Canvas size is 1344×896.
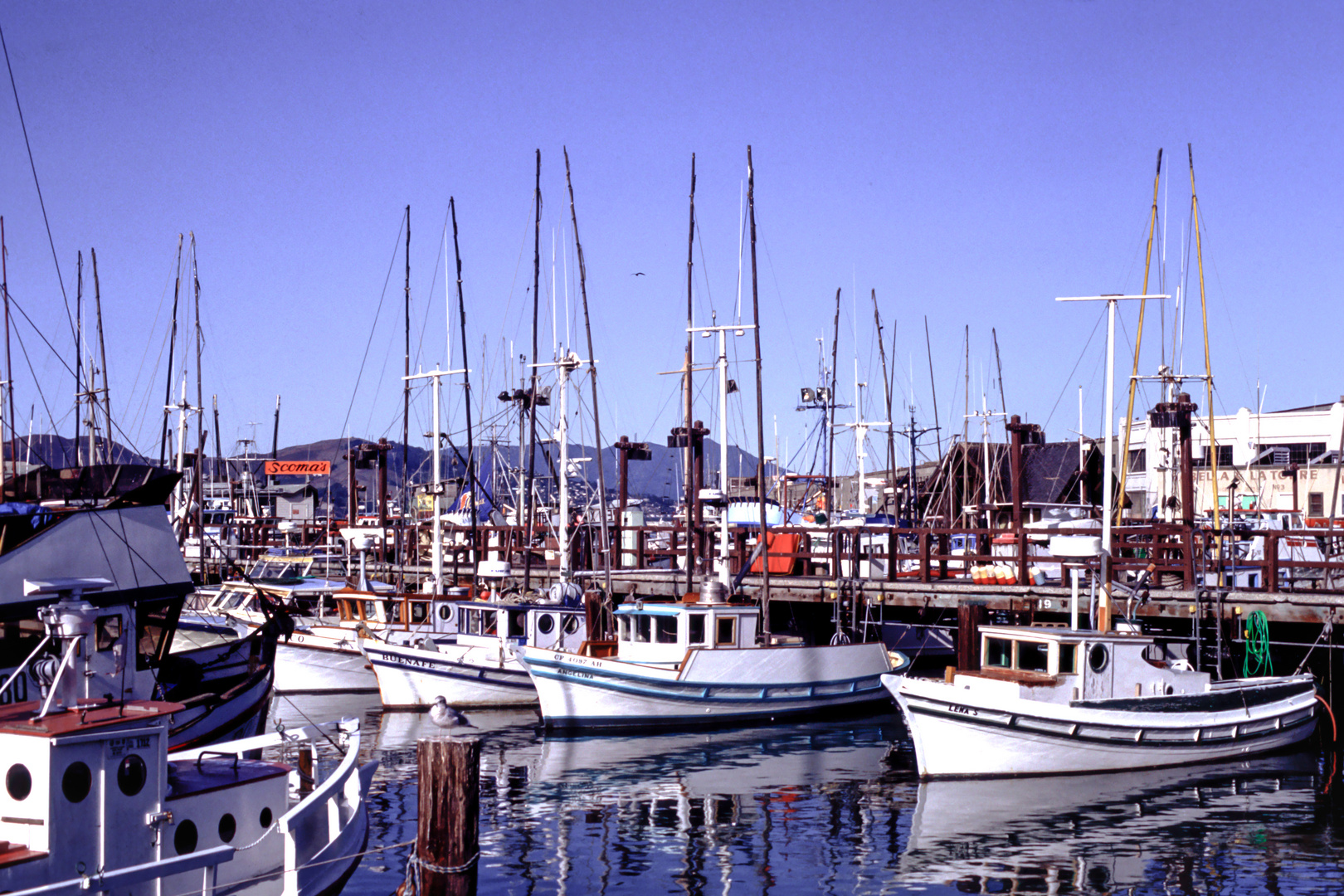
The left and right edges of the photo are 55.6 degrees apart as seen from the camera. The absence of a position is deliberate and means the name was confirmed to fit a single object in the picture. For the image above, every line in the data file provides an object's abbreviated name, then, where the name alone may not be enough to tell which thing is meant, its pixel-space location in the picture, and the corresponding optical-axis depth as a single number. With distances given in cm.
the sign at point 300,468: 8850
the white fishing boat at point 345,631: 3238
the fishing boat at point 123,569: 1711
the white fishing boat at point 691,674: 2584
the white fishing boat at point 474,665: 2942
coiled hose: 2414
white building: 5231
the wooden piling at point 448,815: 1307
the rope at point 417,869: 1318
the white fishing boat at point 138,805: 1100
